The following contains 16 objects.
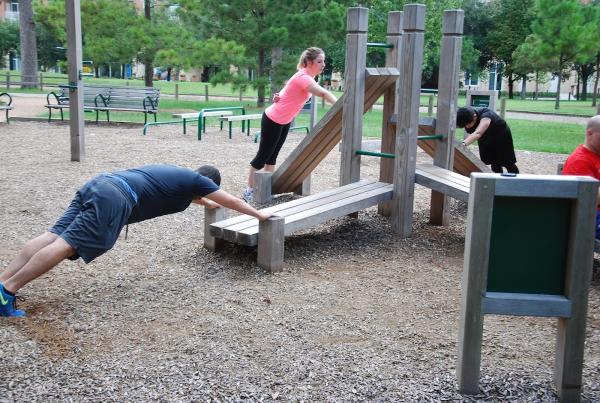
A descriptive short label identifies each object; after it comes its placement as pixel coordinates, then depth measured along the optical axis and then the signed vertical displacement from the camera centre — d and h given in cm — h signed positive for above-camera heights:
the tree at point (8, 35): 5453 +216
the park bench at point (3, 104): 1539 -126
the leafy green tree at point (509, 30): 5244 +380
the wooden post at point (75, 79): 971 -18
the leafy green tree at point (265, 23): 2267 +163
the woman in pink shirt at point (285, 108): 681 -35
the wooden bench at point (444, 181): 567 -85
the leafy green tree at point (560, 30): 3165 +238
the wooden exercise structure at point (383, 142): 524 -60
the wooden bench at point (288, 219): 498 -108
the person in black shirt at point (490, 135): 740 -59
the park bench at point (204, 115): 1446 -90
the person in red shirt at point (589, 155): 461 -47
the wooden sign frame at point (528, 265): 296 -77
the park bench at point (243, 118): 1416 -95
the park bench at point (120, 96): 1764 -72
